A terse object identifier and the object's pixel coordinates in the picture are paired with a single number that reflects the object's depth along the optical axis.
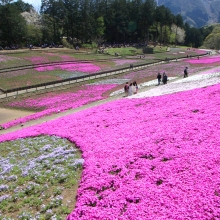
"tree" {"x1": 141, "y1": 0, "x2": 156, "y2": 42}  127.31
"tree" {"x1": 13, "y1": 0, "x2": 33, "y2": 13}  145.07
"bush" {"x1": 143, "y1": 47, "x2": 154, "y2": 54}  106.99
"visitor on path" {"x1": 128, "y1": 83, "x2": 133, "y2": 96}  32.26
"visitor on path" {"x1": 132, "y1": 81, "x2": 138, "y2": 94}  33.03
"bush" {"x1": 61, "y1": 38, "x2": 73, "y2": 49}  101.76
